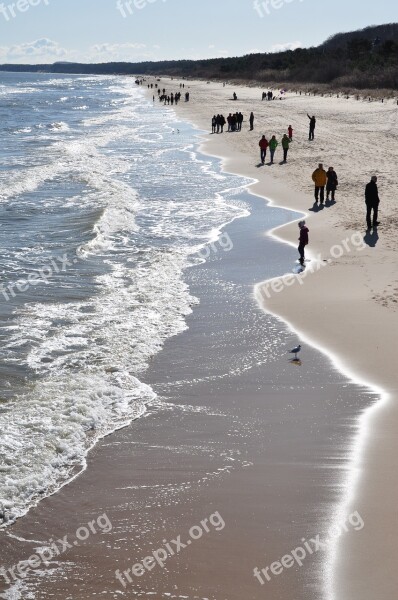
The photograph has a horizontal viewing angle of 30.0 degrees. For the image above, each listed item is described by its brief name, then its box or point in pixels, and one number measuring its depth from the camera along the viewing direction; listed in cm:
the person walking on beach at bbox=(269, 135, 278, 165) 3064
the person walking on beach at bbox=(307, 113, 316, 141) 3815
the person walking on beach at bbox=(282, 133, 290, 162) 3003
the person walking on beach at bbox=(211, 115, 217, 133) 4725
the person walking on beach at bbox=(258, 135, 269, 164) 3100
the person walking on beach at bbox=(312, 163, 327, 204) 2111
